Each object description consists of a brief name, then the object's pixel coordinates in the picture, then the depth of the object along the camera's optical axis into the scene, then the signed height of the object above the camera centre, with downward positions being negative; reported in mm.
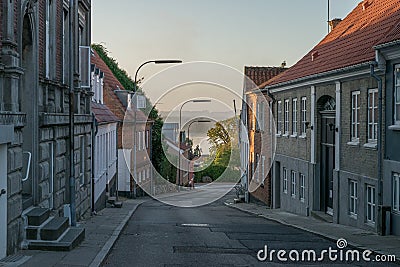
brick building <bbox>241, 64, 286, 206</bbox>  36053 -376
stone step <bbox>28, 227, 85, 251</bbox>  12539 -2359
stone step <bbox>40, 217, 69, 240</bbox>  12805 -2063
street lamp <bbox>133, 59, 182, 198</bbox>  31641 +3216
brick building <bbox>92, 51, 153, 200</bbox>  43562 -559
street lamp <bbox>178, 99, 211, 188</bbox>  27250 -865
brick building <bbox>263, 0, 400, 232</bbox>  19578 +97
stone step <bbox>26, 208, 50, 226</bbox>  12805 -1773
